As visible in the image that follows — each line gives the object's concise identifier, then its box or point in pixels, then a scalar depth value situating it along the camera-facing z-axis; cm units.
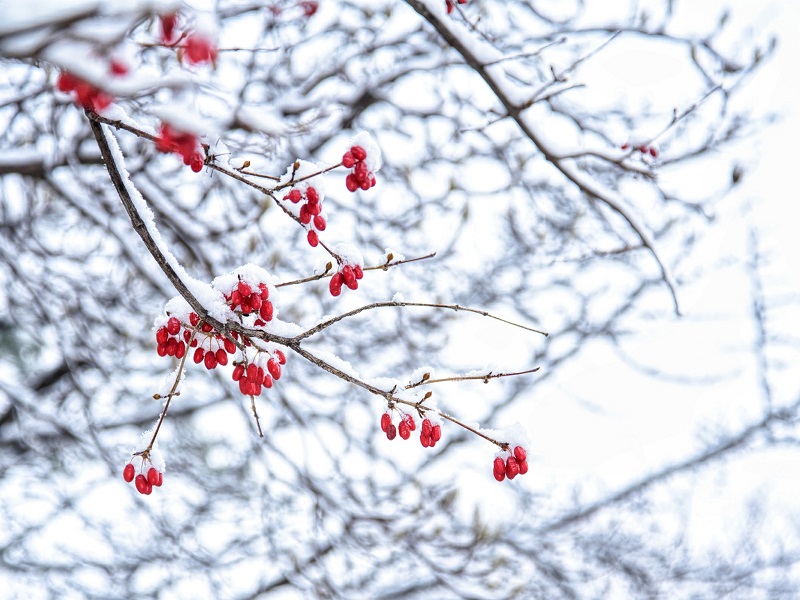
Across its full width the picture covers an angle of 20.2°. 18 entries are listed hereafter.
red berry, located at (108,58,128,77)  150
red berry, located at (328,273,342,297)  168
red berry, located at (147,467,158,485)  169
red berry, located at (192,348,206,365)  168
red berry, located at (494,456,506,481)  169
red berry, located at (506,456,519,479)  168
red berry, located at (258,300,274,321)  164
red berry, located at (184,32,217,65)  155
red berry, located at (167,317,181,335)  168
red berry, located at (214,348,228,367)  169
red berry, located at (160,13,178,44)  154
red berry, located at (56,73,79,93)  155
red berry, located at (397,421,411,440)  166
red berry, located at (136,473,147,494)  169
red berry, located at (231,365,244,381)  168
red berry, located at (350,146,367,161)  167
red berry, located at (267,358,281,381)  166
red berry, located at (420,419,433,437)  167
